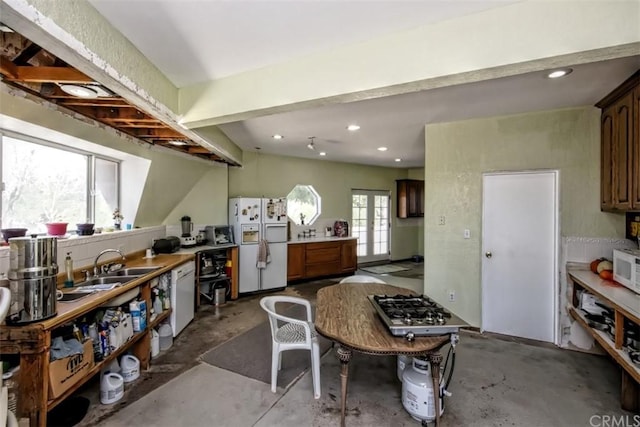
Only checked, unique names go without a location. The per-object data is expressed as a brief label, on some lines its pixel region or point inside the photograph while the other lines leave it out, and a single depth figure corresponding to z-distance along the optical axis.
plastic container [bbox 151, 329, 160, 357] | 2.89
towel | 5.01
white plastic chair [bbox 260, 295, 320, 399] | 2.28
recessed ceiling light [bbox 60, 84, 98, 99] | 1.84
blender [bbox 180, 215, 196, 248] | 4.45
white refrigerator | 4.97
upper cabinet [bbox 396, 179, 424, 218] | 7.69
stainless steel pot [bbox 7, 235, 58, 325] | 1.60
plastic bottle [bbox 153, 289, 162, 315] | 2.93
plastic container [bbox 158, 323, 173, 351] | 3.05
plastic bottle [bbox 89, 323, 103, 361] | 2.08
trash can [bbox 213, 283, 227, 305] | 4.50
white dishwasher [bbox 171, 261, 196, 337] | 3.23
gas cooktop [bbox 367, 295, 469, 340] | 1.77
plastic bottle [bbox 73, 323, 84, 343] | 1.94
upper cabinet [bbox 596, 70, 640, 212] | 2.37
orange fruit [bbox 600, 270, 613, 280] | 2.69
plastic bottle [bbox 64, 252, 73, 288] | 2.42
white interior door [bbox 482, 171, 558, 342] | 3.20
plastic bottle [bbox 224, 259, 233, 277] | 4.78
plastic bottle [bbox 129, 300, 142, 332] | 2.52
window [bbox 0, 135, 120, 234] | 2.38
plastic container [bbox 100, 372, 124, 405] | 2.19
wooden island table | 1.68
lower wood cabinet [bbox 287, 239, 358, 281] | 5.64
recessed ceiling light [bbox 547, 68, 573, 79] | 2.18
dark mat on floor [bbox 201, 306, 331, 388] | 2.63
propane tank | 1.94
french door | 7.27
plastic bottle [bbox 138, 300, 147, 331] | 2.58
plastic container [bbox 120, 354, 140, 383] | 2.47
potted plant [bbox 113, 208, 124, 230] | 3.60
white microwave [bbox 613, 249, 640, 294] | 2.26
